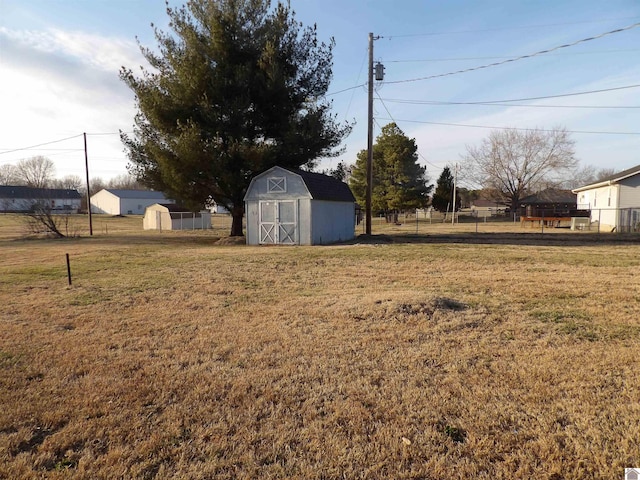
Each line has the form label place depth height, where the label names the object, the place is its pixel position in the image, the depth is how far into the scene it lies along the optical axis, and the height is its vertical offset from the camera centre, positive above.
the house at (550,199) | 48.69 +2.24
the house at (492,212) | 50.96 +0.51
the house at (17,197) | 65.00 +4.00
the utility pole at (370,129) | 18.64 +4.40
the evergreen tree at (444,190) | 47.06 +3.18
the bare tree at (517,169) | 45.19 +5.64
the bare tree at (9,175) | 85.19 +9.78
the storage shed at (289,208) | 16.72 +0.39
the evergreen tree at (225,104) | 17.53 +5.44
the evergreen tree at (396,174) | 37.06 +4.20
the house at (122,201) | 70.25 +3.18
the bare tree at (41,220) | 23.88 -0.11
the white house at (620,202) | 22.09 +0.82
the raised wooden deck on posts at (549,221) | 31.63 -0.53
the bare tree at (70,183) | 94.21 +8.94
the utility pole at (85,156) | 26.55 +4.31
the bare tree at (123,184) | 108.59 +10.07
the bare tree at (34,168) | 71.22 +10.02
